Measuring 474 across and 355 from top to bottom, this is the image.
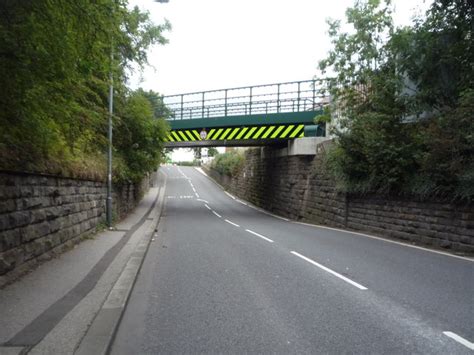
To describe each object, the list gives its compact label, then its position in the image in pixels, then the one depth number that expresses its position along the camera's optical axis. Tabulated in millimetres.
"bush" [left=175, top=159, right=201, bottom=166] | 116656
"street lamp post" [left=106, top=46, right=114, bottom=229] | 15664
